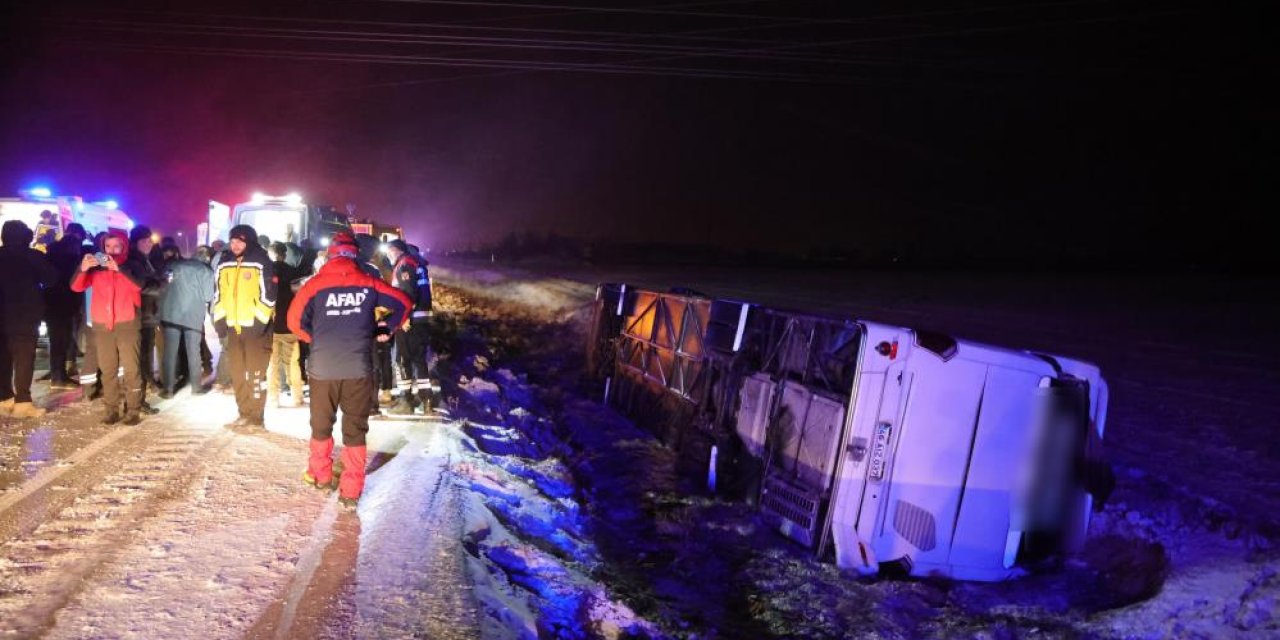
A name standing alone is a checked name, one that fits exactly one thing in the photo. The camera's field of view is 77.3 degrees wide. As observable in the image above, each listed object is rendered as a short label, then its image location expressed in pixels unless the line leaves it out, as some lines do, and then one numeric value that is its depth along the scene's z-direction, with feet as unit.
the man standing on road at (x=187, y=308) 27.50
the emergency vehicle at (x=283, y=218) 43.47
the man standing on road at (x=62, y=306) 29.81
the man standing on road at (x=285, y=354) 27.61
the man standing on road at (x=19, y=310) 24.48
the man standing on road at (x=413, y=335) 27.66
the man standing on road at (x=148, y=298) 28.09
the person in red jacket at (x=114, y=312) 23.53
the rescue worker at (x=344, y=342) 17.97
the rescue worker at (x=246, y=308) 23.79
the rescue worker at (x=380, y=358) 28.35
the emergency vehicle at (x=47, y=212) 39.74
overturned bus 19.22
